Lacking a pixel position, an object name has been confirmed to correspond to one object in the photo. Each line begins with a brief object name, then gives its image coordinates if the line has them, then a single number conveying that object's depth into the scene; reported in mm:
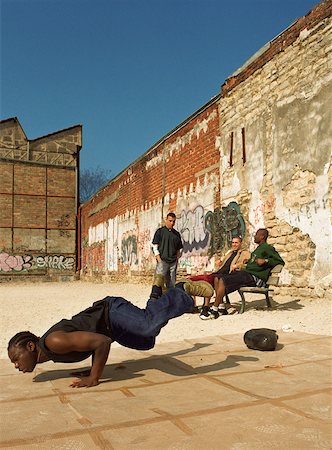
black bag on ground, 3896
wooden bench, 6258
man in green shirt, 6250
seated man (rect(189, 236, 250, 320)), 6363
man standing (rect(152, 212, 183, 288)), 7379
